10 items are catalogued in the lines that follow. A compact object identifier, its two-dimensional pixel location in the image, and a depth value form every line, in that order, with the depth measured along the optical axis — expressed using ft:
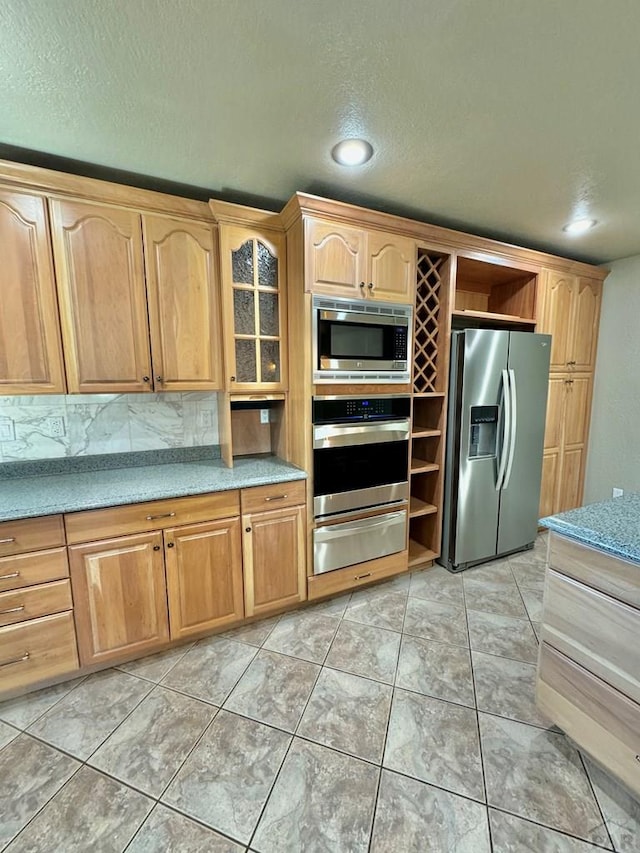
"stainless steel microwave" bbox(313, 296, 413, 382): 6.80
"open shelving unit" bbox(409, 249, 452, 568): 8.20
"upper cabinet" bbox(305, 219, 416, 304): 6.61
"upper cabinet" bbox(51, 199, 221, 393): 5.95
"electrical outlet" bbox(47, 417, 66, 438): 6.90
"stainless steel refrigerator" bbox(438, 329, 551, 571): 8.27
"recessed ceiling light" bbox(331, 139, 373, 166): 5.38
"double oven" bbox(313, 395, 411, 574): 7.18
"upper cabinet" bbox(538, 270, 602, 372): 9.72
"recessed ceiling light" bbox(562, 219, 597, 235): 8.07
